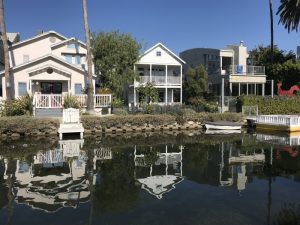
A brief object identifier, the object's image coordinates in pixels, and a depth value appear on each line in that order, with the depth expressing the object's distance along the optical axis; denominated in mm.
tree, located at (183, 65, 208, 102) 28224
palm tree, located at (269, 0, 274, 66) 33631
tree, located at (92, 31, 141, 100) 25148
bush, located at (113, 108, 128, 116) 22071
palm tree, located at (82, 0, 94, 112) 22514
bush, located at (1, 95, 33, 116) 20335
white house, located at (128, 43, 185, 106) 28527
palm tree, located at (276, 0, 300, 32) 28877
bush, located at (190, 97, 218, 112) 25078
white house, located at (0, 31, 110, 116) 22579
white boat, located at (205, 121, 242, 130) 21360
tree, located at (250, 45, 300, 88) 32489
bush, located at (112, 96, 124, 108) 23719
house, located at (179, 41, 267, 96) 30508
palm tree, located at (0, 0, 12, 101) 21838
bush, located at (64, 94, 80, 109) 21162
